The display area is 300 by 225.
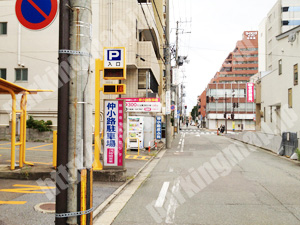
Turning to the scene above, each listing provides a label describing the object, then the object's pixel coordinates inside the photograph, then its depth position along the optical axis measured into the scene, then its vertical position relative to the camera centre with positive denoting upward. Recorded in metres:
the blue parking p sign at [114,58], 8.12 +1.83
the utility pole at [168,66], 22.52 +4.36
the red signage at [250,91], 35.91 +3.55
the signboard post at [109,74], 7.64 +1.24
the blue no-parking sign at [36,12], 3.30 +1.27
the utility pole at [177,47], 38.28 +10.31
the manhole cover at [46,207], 5.79 -1.95
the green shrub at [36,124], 21.08 -0.49
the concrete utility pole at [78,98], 2.97 +0.22
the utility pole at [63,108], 2.96 +0.11
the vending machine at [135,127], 18.69 -0.61
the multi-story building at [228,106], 77.25 +3.53
